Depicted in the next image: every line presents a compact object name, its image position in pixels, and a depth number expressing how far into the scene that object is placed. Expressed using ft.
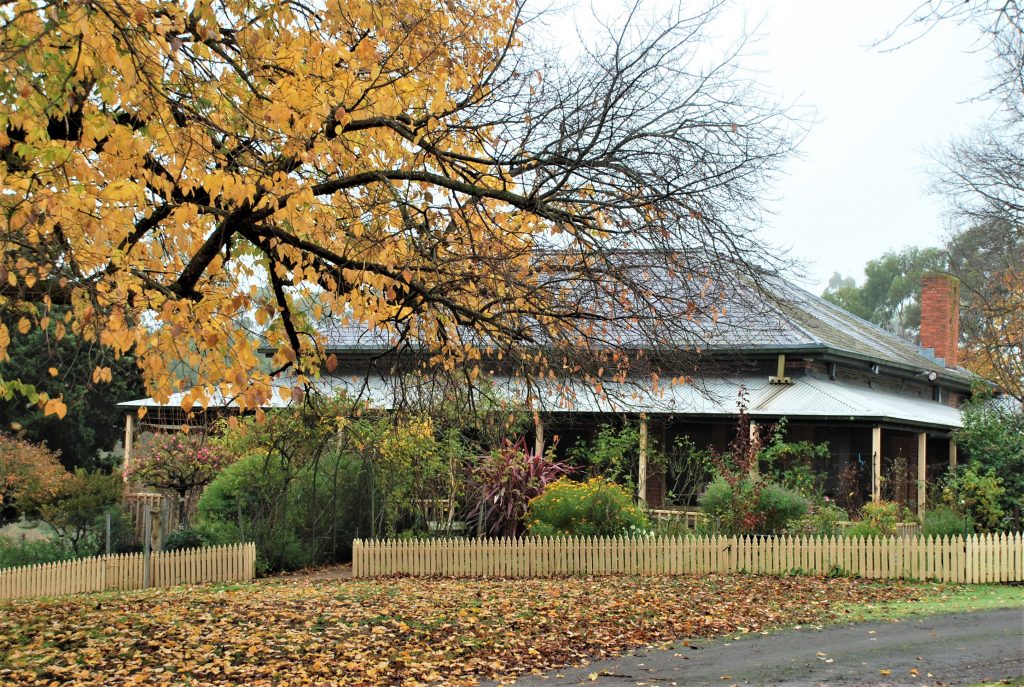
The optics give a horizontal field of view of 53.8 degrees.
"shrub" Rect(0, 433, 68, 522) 67.36
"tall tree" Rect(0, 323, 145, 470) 106.22
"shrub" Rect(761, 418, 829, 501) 62.08
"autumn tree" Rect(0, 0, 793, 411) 23.82
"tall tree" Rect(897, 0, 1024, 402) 71.26
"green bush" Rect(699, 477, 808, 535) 55.77
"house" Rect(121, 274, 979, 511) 71.77
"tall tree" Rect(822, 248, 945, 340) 235.81
